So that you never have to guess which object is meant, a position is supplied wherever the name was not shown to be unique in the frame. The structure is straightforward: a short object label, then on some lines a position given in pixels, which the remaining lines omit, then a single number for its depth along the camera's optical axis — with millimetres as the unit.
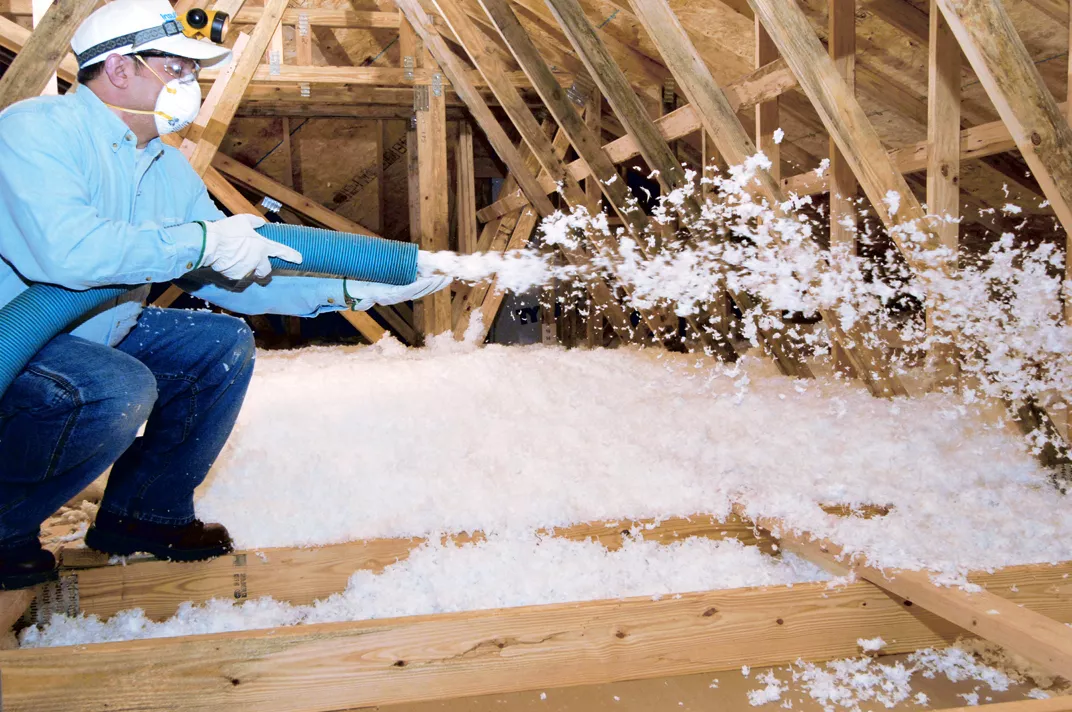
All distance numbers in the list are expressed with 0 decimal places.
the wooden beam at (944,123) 2189
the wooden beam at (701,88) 2248
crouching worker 1410
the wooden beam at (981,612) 1237
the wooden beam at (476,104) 3898
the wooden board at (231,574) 1707
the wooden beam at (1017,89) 1659
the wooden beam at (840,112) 1961
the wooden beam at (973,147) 2121
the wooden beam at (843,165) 2441
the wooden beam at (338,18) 4249
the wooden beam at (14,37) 3824
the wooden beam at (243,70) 3494
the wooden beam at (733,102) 2436
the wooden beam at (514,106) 3621
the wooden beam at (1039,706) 1054
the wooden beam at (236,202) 4211
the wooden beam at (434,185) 4270
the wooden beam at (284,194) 5262
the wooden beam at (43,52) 1959
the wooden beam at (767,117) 2746
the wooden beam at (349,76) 4355
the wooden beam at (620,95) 2602
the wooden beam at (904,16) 2521
